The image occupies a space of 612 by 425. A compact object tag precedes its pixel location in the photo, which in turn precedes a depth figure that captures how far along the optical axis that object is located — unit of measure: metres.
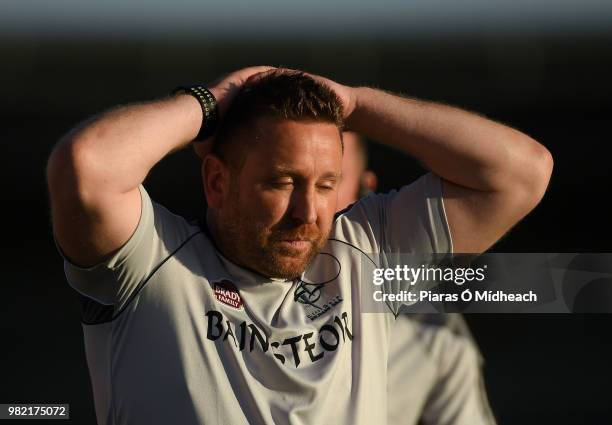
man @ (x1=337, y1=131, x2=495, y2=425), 5.60
